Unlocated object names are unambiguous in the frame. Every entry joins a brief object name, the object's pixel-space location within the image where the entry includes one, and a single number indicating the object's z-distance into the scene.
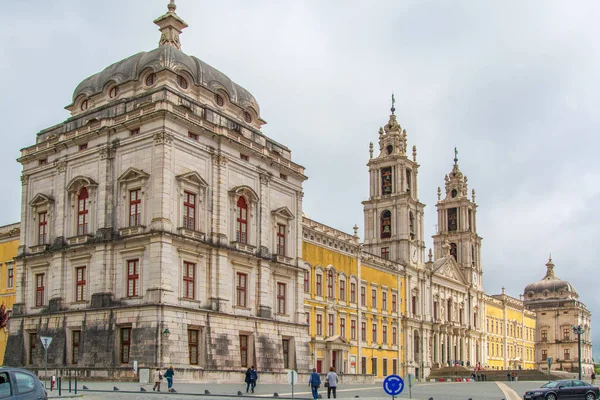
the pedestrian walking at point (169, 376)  33.22
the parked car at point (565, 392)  34.56
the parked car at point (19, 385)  16.33
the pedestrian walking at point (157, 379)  33.04
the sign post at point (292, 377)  26.25
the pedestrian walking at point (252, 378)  34.09
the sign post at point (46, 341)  27.84
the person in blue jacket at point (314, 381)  29.67
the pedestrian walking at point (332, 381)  30.22
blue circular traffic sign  18.72
